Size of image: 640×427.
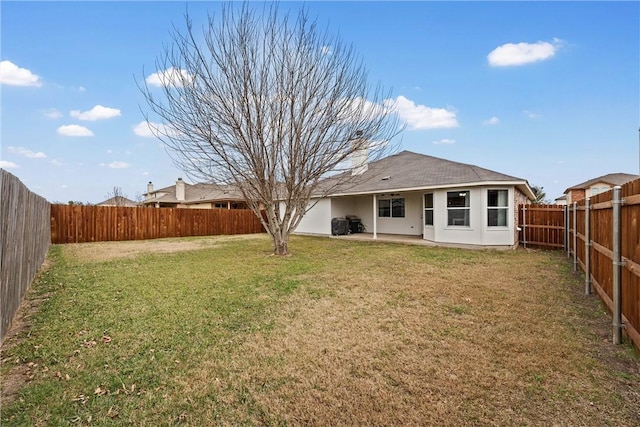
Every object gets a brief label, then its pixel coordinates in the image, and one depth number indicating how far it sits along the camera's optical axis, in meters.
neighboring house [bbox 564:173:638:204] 31.41
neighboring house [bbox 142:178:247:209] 29.26
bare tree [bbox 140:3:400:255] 9.06
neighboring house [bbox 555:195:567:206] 37.08
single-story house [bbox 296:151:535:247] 11.30
